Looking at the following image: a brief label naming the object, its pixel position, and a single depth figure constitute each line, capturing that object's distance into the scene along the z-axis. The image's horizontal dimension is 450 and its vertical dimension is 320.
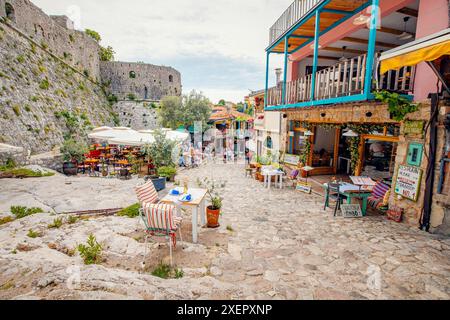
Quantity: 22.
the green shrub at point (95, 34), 38.81
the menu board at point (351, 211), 6.65
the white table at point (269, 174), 9.83
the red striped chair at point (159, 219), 4.17
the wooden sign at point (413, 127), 5.56
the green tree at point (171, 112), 25.25
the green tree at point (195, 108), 24.44
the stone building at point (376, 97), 5.22
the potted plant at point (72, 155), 12.12
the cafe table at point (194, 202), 4.92
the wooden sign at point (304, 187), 9.20
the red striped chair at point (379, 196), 7.04
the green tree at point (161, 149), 10.17
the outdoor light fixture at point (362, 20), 6.90
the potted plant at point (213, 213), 5.77
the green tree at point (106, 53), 33.97
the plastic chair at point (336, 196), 6.82
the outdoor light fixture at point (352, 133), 9.16
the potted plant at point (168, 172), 9.88
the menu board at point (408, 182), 5.65
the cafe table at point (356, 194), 6.74
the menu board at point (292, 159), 11.48
